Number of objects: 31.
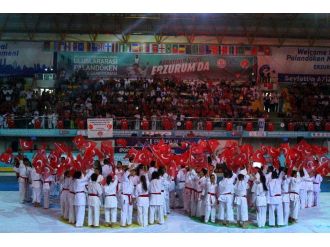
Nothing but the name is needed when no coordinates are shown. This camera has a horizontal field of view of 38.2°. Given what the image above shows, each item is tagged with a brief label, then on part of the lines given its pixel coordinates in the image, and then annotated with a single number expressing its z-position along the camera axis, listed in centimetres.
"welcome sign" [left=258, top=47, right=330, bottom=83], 2656
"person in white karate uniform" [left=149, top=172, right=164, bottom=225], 1159
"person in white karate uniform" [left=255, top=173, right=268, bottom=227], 1165
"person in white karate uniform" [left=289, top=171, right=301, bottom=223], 1209
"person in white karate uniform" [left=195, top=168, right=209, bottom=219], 1207
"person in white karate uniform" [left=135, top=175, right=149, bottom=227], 1148
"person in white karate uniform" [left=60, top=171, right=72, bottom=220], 1209
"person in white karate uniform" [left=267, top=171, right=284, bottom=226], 1166
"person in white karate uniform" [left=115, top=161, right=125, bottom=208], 1180
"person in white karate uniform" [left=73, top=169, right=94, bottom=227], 1153
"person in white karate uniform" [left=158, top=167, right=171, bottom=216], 1220
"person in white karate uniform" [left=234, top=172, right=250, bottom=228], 1154
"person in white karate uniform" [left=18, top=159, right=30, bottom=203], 1412
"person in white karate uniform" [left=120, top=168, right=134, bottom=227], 1159
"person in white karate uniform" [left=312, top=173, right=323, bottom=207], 1423
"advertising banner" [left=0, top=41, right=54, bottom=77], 2570
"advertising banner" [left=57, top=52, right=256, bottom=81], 2547
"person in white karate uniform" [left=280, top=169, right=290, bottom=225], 1195
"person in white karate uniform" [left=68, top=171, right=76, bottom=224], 1179
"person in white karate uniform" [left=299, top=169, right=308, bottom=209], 1369
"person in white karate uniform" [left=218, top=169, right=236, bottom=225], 1144
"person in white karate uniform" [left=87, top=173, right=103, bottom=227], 1132
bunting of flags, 2542
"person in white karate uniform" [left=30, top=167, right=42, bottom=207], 1362
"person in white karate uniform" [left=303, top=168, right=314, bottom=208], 1386
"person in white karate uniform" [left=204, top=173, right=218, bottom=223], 1173
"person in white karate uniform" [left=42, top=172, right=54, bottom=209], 1340
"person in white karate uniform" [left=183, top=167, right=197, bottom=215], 1278
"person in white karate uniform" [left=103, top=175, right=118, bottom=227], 1135
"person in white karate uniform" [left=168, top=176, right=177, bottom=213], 1394
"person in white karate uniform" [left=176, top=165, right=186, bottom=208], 1341
